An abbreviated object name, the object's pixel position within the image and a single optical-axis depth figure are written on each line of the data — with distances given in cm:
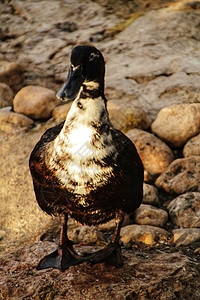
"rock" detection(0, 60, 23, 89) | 1202
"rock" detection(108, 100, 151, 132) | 987
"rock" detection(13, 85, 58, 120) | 1035
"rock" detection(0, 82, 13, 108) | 1127
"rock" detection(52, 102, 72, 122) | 1027
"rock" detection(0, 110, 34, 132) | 999
